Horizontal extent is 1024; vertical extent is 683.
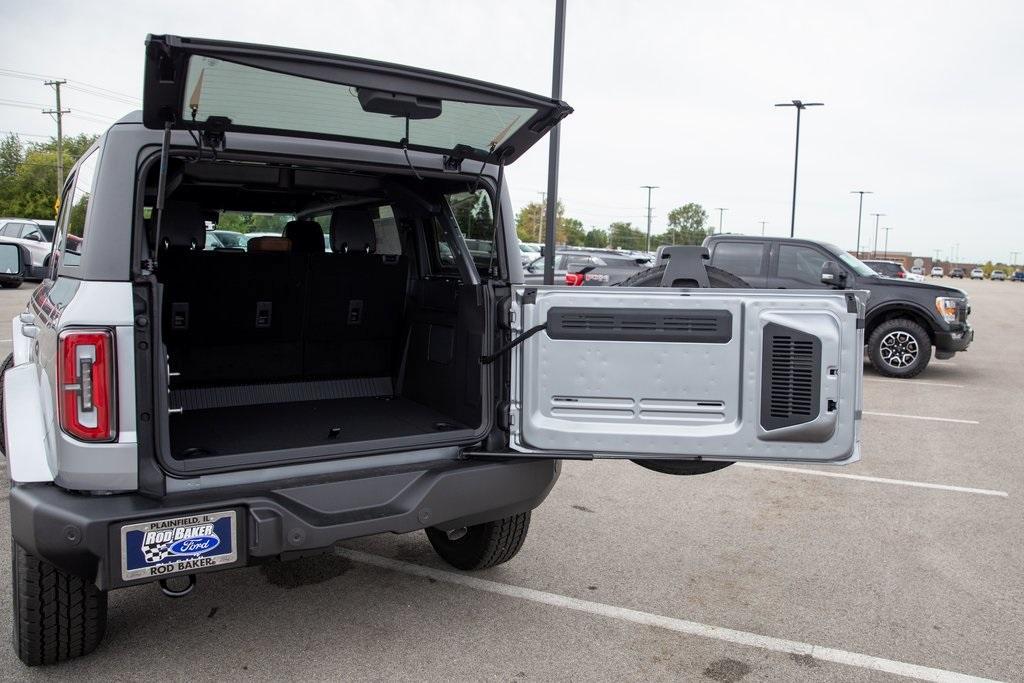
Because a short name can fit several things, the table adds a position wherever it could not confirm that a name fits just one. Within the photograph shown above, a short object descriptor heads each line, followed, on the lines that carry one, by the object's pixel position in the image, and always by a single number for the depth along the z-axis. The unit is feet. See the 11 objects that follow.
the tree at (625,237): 357.20
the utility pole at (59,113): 161.58
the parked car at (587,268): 53.35
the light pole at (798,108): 93.07
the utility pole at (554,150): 26.68
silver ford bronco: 8.71
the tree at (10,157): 221.87
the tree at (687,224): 349.00
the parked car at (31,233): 68.76
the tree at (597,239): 341.33
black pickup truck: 35.27
